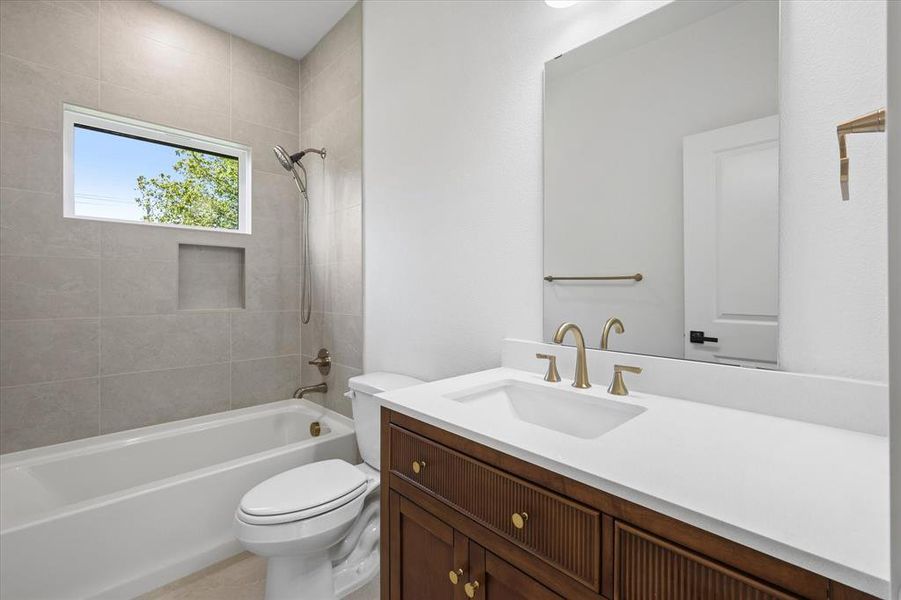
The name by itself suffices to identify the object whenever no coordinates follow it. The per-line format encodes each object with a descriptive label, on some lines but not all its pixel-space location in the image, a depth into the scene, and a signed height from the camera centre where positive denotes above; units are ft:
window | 7.16 +2.41
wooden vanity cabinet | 1.79 -1.32
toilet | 4.52 -2.51
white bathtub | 4.86 -2.78
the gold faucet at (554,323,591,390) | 3.84 -0.55
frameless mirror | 3.26 +1.04
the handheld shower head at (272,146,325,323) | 8.38 +1.90
